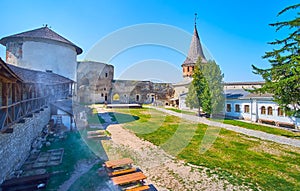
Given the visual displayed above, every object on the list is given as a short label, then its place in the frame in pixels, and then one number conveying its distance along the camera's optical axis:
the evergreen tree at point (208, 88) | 18.44
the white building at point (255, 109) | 15.25
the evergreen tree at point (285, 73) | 10.20
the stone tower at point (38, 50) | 18.03
